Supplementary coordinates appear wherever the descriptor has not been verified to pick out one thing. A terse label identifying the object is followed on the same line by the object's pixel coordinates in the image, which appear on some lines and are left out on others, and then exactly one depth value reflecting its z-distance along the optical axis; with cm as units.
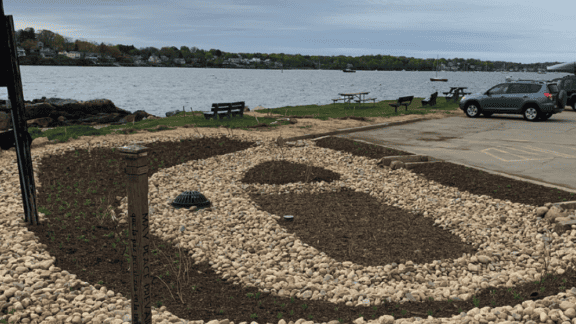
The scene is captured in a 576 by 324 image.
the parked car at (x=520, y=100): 2017
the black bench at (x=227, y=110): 1875
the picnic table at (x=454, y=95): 3015
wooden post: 330
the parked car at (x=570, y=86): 2567
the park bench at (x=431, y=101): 2731
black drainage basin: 807
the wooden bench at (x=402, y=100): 2293
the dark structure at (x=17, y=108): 628
